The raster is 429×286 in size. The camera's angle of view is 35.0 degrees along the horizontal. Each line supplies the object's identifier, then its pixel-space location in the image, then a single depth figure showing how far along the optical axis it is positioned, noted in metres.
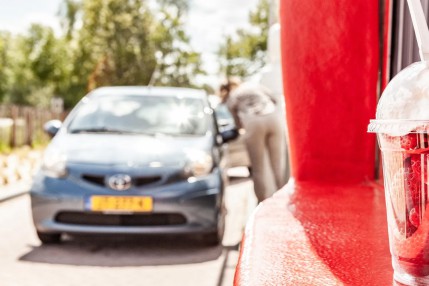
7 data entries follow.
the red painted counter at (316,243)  1.16
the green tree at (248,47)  36.72
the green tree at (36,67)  56.38
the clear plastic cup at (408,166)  1.03
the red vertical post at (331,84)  2.50
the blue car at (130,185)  5.39
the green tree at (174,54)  42.66
